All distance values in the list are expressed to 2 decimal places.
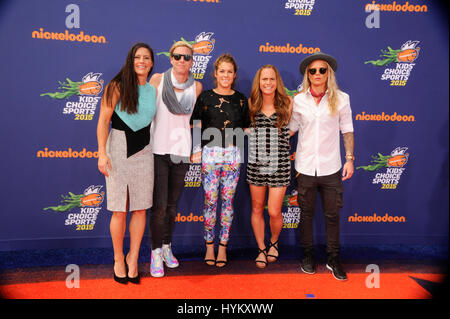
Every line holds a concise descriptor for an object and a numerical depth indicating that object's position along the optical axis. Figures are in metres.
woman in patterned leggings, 2.48
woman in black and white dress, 2.54
